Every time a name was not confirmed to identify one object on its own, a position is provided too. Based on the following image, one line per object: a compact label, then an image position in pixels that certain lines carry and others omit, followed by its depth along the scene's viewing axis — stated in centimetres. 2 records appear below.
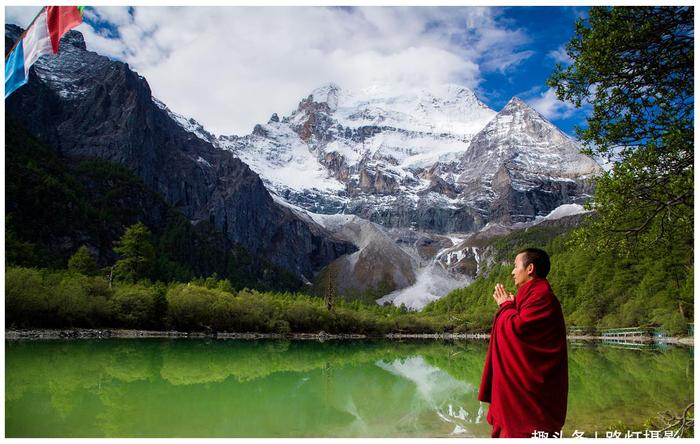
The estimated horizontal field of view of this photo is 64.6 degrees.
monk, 520
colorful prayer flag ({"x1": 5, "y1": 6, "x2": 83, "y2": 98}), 911
